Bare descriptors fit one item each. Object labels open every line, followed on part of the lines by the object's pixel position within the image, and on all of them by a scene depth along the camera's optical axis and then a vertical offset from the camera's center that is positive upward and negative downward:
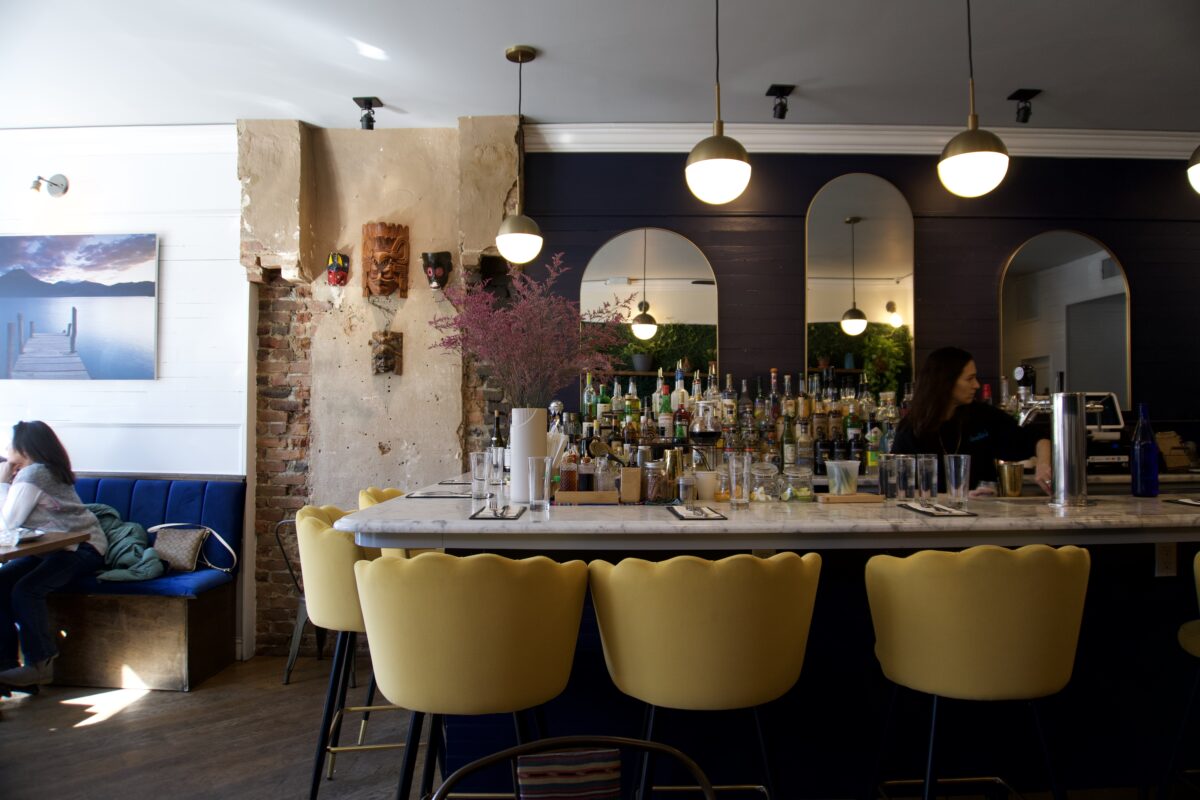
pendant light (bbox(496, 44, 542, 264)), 4.03 +1.02
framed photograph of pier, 4.74 +0.75
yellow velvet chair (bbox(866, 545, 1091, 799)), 1.79 -0.50
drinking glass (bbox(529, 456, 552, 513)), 2.37 -0.21
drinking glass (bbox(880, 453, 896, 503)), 2.56 -0.21
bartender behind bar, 3.21 -0.01
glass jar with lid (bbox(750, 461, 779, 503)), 2.61 -0.23
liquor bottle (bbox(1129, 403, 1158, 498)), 2.59 -0.16
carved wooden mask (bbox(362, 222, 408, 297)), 4.56 +1.02
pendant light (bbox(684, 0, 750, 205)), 2.97 +1.04
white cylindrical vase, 2.60 -0.09
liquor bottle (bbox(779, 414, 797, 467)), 4.52 -0.12
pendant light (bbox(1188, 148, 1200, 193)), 3.34 +1.15
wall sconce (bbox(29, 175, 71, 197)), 4.80 +1.56
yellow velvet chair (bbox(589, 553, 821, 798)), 1.71 -0.50
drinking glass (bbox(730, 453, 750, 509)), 2.51 -0.22
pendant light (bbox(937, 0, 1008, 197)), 3.03 +1.09
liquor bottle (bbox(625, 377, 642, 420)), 4.61 +0.11
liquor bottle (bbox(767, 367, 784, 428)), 4.56 +0.10
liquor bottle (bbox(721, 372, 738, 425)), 4.52 +0.09
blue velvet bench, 3.93 -1.16
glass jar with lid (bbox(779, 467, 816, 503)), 2.59 -0.24
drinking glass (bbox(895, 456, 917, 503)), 2.52 -0.21
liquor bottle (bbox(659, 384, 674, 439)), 4.28 +0.02
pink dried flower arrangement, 2.69 +0.30
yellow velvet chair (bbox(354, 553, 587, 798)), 1.73 -0.50
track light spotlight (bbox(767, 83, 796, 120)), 4.17 +1.90
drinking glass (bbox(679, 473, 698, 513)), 2.51 -0.25
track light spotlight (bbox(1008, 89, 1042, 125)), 4.25 +1.90
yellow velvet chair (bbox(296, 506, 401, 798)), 2.49 -0.57
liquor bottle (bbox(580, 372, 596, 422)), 4.62 +0.10
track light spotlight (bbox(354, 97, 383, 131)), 4.34 +1.90
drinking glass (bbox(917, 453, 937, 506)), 2.44 -0.20
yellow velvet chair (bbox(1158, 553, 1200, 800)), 2.13 -0.85
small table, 3.32 -0.60
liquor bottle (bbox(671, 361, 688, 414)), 4.64 +0.15
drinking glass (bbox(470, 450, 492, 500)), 2.50 -0.19
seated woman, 3.72 -0.70
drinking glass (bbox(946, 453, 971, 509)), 2.41 -0.20
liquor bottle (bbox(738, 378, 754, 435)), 4.50 +0.05
